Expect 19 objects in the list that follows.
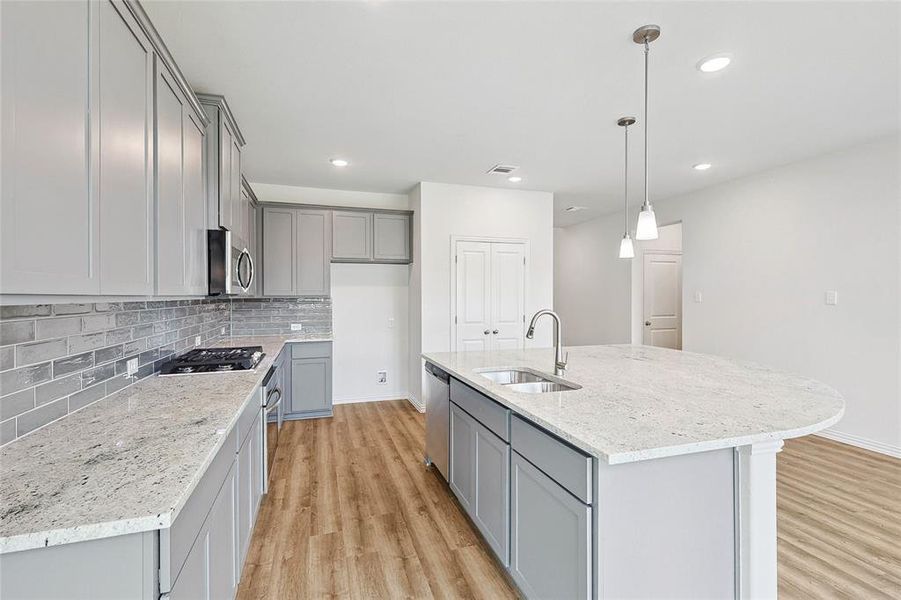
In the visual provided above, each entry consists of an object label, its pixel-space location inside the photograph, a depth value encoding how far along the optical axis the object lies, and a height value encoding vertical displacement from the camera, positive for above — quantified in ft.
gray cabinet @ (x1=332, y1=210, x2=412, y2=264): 15.37 +2.41
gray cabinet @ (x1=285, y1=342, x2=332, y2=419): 14.14 -2.80
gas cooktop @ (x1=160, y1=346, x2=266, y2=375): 7.71 -1.21
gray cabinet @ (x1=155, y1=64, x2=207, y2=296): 5.44 +1.56
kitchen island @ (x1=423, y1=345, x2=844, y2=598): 4.21 -2.08
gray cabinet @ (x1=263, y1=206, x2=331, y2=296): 14.66 +1.75
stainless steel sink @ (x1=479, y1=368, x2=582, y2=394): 7.16 -1.54
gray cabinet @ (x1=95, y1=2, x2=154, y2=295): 4.00 +1.57
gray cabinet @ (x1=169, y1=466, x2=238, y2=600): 3.54 -2.59
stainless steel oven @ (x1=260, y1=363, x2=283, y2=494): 8.37 -2.47
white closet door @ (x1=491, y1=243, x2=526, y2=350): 16.22 +0.19
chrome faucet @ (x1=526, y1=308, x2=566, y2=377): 7.26 -0.85
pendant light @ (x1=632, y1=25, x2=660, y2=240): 7.42 +1.37
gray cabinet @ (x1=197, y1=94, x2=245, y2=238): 7.77 +2.75
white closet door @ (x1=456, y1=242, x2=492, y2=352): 15.67 +0.14
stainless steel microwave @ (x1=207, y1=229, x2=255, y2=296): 7.63 +0.73
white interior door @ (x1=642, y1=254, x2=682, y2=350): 20.12 -0.01
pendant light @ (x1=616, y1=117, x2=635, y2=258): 9.46 +1.27
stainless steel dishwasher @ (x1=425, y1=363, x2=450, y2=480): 8.93 -2.68
